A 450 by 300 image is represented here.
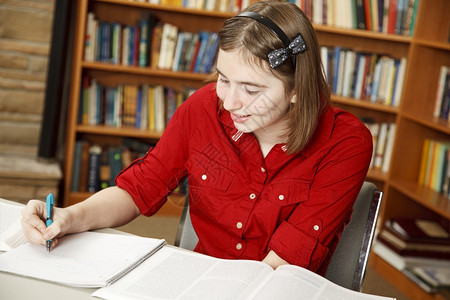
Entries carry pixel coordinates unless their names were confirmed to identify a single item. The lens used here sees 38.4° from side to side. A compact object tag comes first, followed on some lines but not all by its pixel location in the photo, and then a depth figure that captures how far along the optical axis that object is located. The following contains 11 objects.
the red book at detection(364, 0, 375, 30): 3.38
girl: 1.37
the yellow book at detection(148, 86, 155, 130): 3.56
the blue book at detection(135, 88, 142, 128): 3.55
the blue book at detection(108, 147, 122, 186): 3.53
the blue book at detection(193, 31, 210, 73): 3.49
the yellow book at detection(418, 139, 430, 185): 3.26
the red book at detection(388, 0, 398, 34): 3.35
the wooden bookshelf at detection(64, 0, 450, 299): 3.20
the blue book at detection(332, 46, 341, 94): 3.42
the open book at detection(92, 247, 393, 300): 1.12
